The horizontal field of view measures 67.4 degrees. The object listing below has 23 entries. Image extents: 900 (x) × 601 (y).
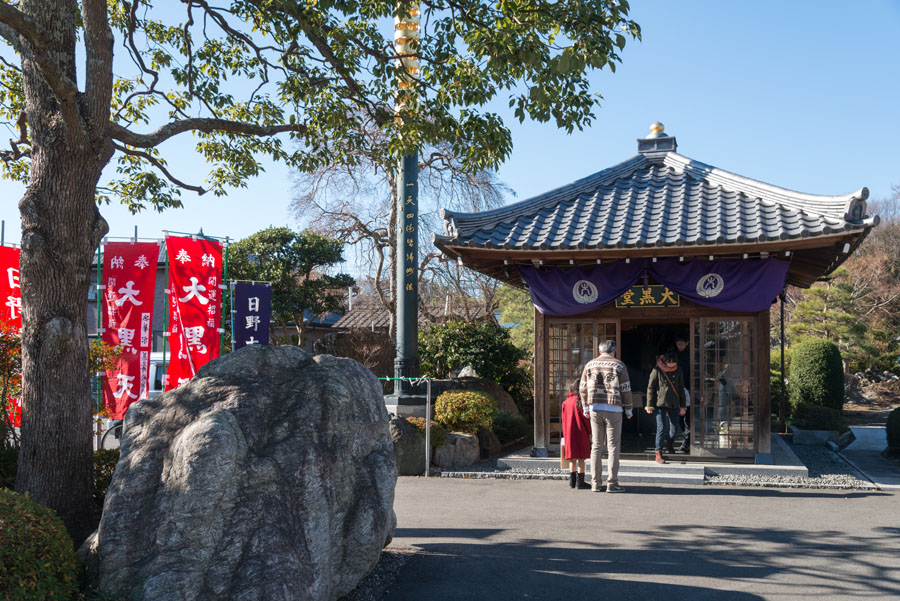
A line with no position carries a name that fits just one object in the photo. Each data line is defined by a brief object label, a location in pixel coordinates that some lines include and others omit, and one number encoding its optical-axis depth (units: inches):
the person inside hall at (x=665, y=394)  427.5
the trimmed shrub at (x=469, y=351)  666.2
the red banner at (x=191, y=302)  439.5
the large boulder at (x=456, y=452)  441.1
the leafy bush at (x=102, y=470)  238.2
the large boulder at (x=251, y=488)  161.5
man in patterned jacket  357.1
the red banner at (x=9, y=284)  424.5
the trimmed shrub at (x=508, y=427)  547.7
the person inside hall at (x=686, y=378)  449.7
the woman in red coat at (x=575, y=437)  366.3
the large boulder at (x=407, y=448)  420.5
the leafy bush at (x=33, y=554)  146.7
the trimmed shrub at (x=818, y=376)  627.8
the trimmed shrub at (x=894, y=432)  478.3
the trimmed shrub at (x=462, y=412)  469.4
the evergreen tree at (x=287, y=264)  766.5
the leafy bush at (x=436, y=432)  441.7
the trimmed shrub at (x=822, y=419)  568.7
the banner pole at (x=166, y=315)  437.5
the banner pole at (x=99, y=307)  407.9
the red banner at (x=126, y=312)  416.5
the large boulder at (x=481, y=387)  578.9
